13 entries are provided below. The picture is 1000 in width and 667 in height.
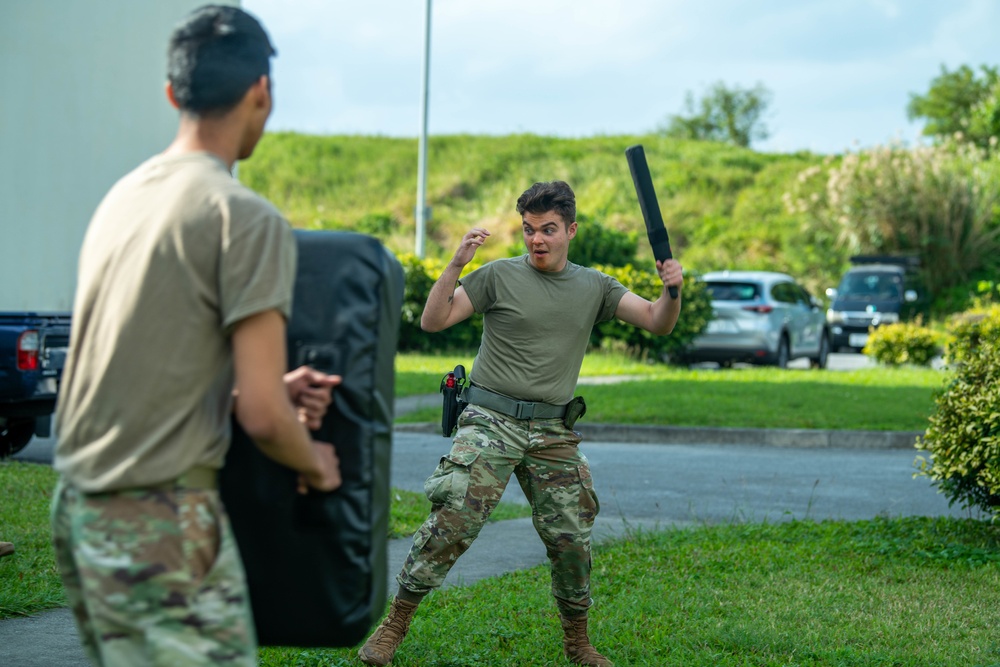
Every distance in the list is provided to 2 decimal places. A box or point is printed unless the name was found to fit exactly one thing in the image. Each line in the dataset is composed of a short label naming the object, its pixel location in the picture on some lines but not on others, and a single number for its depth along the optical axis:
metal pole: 25.89
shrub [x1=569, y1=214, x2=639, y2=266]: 23.92
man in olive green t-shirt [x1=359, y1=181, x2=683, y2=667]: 4.84
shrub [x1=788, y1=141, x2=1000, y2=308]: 35.94
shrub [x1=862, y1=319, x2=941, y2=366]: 23.02
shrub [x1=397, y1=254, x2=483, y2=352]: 22.66
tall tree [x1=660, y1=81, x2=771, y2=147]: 63.03
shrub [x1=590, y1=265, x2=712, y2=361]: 20.53
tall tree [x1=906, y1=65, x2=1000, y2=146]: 59.94
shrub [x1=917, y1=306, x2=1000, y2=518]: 7.00
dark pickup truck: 9.08
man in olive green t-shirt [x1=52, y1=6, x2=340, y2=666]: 2.31
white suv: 20.53
